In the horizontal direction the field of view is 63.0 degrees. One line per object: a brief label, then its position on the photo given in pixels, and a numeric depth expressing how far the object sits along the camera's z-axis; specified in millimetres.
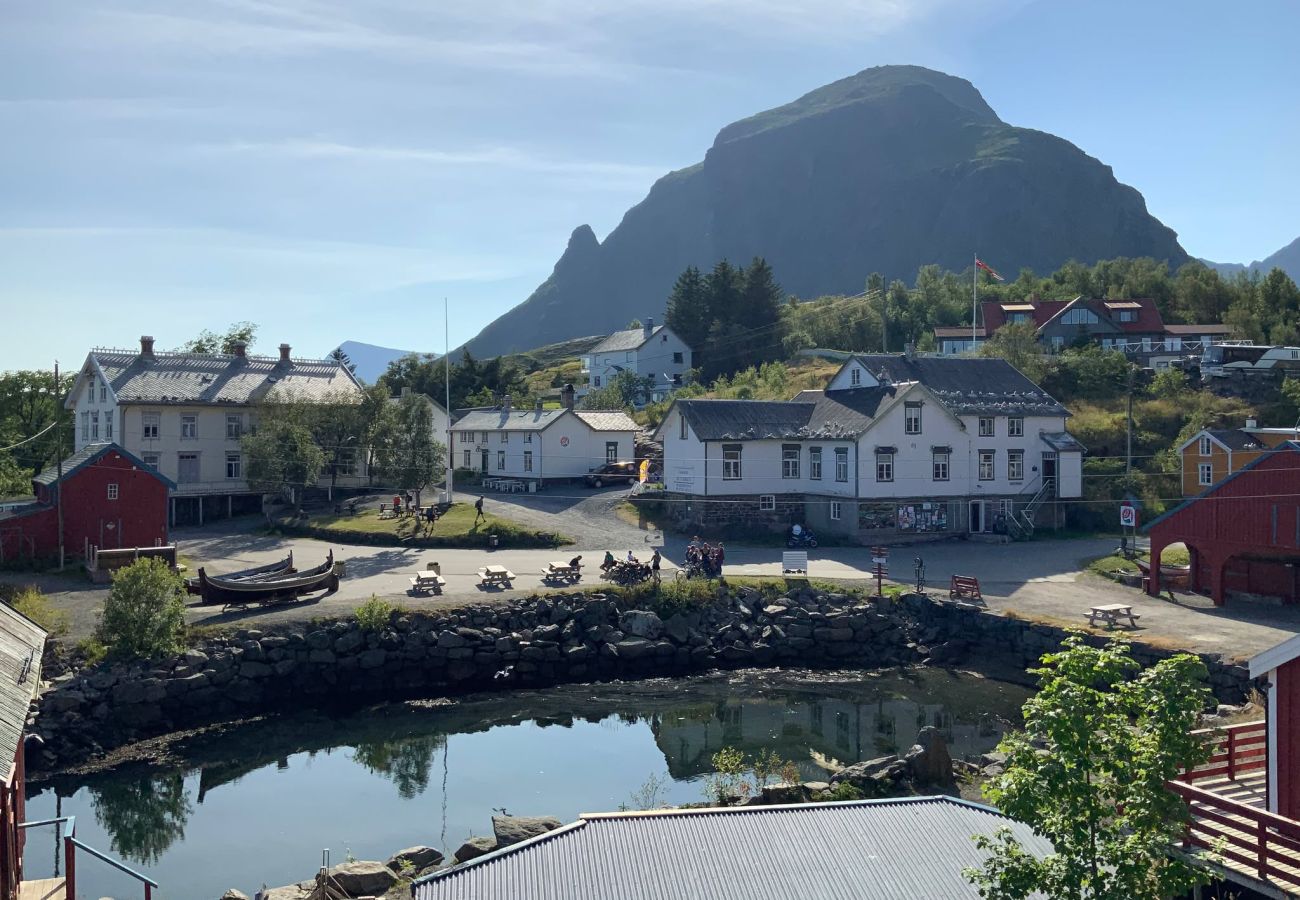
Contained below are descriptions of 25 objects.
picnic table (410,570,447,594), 33438
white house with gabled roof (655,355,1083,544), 44344
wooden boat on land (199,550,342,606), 31703
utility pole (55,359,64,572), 36766
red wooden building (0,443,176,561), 36844
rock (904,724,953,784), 20703
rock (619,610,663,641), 32906
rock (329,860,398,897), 16766
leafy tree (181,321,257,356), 76756
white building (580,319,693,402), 85375
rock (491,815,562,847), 18094
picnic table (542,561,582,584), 35438
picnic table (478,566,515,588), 34719
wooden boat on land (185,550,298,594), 34281
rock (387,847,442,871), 18172
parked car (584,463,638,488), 56112
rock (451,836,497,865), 18188
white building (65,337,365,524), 50656
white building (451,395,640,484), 56094
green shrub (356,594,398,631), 30562
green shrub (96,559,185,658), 27219
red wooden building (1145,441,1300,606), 30156
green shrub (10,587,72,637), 27906
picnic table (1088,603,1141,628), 29828
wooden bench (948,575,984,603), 34031
